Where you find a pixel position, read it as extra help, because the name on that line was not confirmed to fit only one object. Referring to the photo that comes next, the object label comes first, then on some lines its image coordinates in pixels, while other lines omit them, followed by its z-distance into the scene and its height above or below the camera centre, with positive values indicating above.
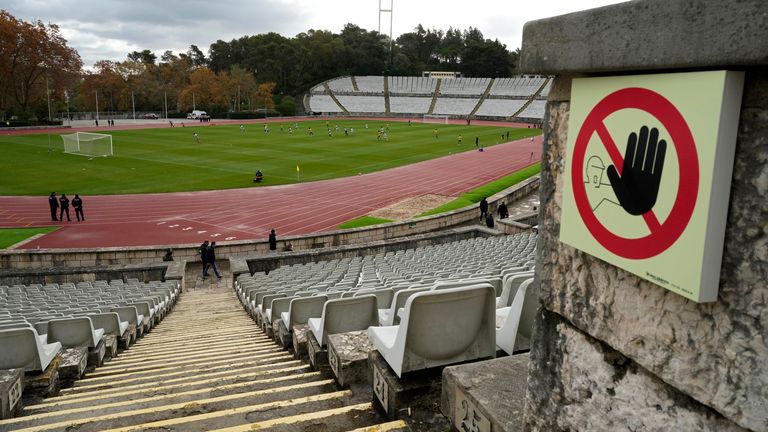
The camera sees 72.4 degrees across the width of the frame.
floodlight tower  134.01 +24.05
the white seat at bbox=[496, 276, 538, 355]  3.39 -1.24
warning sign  1.45 -0.12
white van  91.76 +1.33
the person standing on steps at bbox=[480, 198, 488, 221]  23.47 -3.43
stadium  1.46 -0.98
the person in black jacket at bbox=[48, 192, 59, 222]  23.84 -3.96
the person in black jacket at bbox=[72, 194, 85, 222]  23.88 -3.98
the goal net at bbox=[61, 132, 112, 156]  44.44 -2.24
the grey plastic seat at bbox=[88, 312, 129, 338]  7.12 -2.77
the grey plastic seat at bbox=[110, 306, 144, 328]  8.14 -3.01
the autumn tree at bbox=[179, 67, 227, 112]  98.31 +5.43
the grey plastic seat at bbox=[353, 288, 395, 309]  5.86 -1.87
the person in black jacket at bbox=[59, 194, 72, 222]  23.68 -3.89
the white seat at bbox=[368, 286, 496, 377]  2.98 -1.18
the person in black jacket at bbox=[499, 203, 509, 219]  23.17 -3.58
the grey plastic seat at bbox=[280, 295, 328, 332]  5.95 -2.10
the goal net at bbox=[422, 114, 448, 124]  84.56 +1.59
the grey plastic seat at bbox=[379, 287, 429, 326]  4.40 -1.56
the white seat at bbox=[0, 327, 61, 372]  4.80 -2.15
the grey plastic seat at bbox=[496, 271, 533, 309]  4.64 -1.38
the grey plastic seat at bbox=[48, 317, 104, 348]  6.02 -2.46
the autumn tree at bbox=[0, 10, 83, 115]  72.19 +7.75
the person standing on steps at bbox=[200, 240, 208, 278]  17.58 -4.45
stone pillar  1.42 -0.53
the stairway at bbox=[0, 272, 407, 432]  3.35 -2.20
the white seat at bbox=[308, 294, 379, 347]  4.65 -1.72
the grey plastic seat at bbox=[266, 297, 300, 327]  7.19 -2.50
